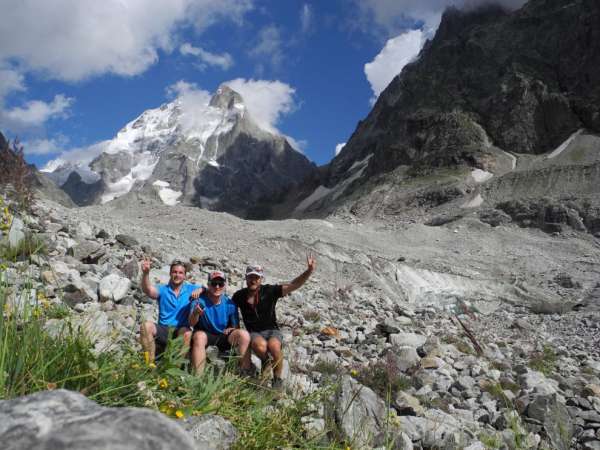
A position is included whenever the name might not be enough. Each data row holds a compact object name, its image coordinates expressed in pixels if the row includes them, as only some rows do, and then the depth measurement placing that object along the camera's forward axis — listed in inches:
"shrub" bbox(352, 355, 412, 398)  232.4
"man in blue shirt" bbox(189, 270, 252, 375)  205.0
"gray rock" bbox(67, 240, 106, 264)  342.6
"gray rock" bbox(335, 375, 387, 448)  138.2
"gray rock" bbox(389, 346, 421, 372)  286.5
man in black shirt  211.5
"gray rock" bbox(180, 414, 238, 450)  87.3
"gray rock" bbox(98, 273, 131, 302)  272.1
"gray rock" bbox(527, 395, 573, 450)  209.3
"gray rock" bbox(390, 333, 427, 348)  347.6
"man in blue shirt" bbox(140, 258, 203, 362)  201.3
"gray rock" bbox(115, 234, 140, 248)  447.5
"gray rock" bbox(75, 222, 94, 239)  415.3
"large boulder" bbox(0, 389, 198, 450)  46.1
